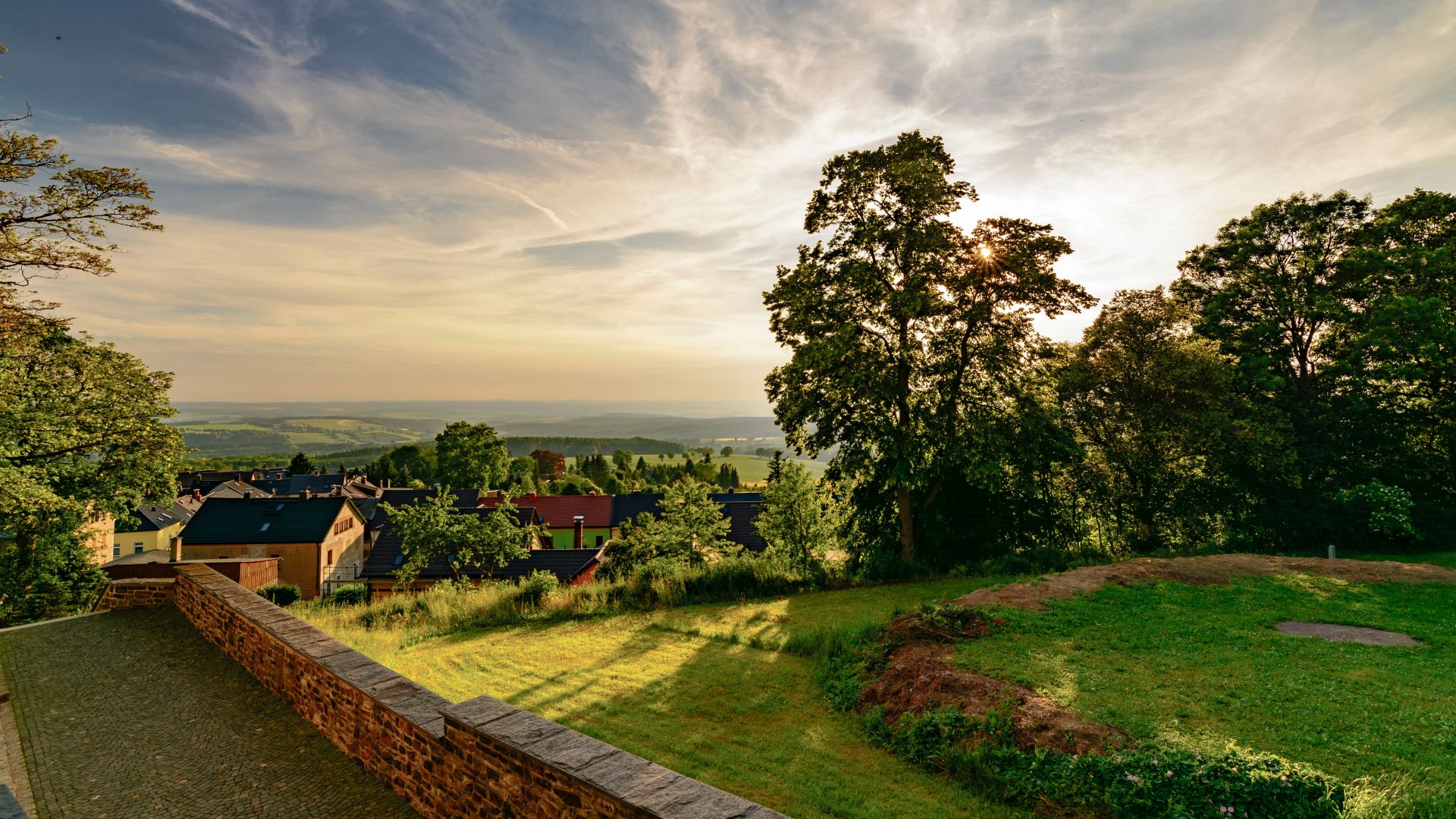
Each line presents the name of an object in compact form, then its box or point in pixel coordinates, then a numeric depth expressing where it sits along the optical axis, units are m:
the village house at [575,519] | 59.60
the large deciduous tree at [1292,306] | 21.73
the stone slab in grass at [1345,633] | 10.06
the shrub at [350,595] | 26.44
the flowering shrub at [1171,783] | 4.96
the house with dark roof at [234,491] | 64.88
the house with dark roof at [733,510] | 49.84
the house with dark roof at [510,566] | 33.34
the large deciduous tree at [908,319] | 17.69
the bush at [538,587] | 16.89
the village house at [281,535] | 42.72
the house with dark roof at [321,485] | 77.00
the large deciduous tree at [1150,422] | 20.19
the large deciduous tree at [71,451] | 18.58
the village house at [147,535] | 54.28
